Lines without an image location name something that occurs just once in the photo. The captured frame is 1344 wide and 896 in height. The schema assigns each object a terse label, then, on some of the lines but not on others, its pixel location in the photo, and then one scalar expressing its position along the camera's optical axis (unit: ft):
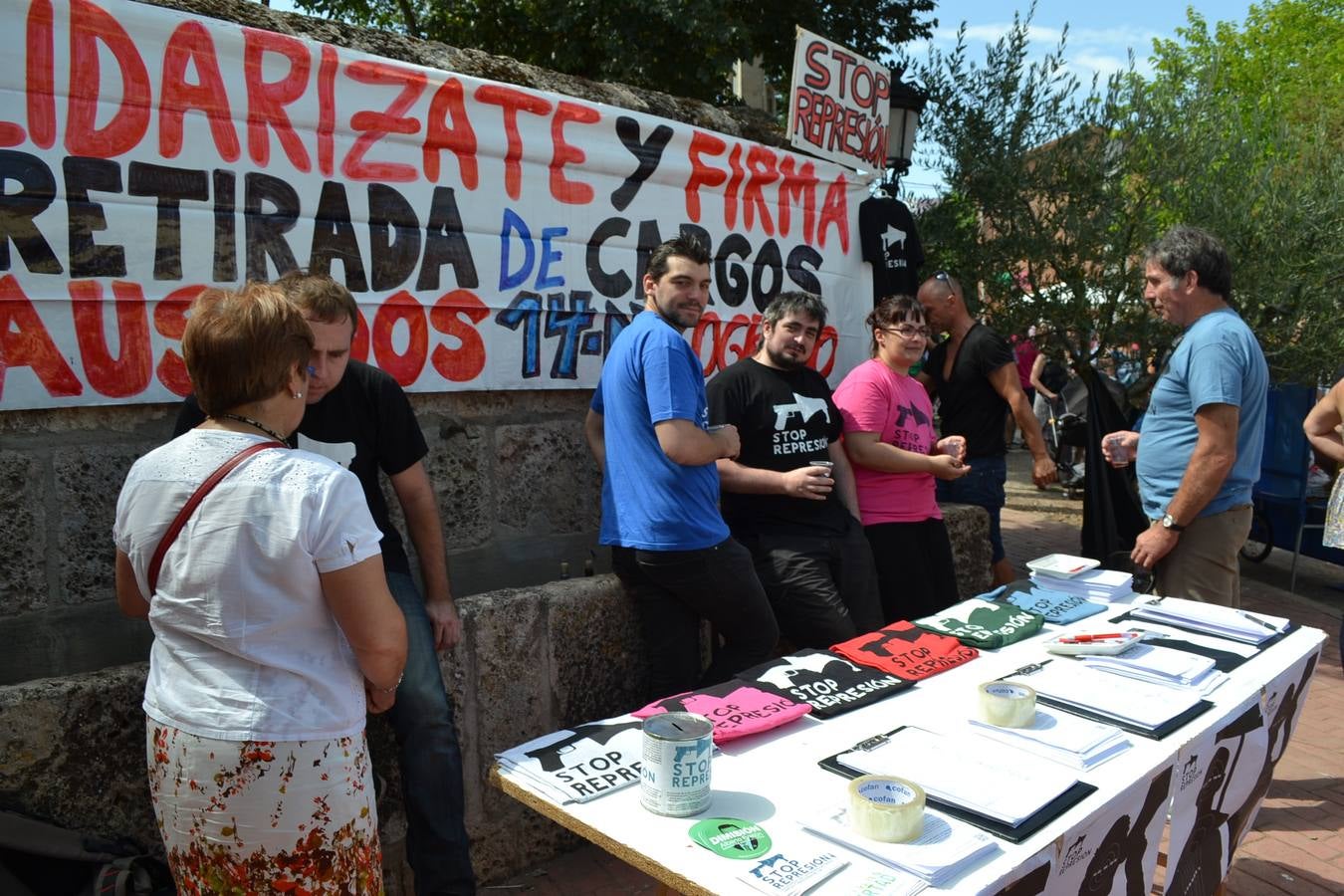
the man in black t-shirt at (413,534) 8.20
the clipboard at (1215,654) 8.46
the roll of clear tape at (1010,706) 6.97
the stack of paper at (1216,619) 9.25
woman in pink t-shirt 12.76
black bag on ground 6.72
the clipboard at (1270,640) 9.02
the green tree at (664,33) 28.40
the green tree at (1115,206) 19.97
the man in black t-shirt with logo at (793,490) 11.42
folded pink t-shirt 6.92
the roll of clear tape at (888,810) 5.44
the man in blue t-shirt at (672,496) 9.86
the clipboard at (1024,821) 5.59
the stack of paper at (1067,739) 6.57
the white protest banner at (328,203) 9.04
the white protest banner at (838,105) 16.20
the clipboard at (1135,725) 7.02
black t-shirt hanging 17.30
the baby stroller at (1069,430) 33.76
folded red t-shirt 8.29
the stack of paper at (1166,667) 7.91
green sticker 5.46
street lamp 19.71
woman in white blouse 5.65
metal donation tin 5.82
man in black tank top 15.72
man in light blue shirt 10.88
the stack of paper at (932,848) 5.22
